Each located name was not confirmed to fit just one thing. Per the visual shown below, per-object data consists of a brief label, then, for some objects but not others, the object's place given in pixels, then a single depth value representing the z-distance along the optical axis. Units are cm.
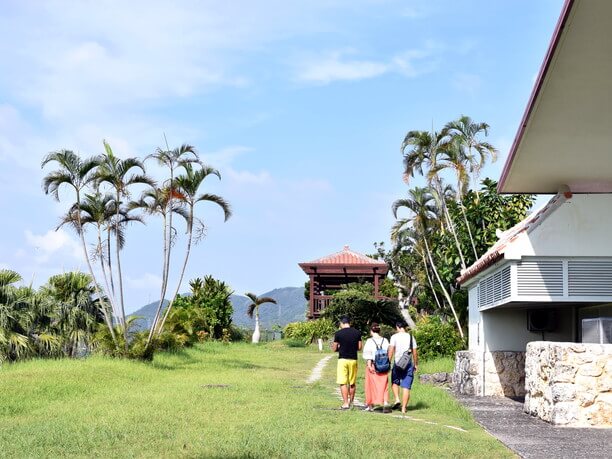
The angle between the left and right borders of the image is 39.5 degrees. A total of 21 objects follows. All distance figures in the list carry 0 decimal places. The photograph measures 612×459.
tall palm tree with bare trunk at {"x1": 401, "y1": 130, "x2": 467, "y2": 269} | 2744
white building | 1167
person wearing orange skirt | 1422
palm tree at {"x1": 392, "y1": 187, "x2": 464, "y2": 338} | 3244
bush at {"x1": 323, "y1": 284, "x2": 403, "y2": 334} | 4184
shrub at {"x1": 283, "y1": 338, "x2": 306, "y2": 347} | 4253
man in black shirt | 1429
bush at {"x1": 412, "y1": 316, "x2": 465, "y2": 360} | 2561
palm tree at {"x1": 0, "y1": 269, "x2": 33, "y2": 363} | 2220
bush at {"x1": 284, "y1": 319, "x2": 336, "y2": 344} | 4197
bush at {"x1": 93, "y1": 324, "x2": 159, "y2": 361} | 2394
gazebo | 4653
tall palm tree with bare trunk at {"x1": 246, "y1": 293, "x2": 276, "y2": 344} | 4726
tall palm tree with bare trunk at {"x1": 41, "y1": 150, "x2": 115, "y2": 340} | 2330
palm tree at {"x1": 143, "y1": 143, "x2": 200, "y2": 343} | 2462
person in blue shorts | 1420
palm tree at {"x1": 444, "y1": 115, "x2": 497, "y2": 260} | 2689
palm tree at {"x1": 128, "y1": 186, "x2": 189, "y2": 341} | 2475
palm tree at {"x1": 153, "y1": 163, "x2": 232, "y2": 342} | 2436
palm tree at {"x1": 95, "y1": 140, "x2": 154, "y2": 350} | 2377
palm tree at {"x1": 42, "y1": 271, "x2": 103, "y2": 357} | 2466
